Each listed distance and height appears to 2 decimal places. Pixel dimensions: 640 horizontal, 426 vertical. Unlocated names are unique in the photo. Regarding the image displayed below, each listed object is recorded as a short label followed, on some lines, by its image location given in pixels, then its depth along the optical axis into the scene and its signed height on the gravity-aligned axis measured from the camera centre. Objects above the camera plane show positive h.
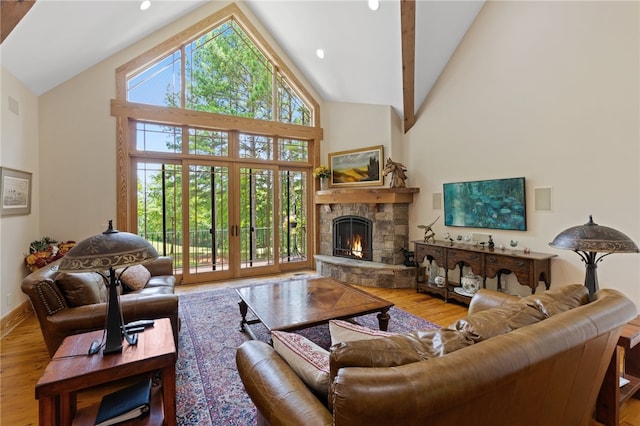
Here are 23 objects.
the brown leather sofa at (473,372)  0.81 -0.53
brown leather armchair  2.10 -0.70
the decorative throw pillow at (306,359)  1.18 -0.67
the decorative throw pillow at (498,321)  1.16 -0.48
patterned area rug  1.99 -1.33
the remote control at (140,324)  1.90 -0.73
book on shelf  1.52 -1.04
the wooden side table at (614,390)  1.73 -1.12
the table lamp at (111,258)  1.46 -0.22
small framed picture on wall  3.18 +0.29
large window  4.82 +1.14
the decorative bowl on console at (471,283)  3.95 -1.01
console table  3.30 -0.69
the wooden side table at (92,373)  1.39 -0.80
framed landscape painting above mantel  5.34 +0.85
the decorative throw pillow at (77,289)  2.23 -0.58
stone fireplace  4.89 -0.49
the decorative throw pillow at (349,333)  1.36 -0.59
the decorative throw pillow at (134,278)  3.02 -0.68
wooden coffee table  2.49 -0.90
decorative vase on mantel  6.06 +0.57
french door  4.94 -0.05
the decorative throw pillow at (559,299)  1.41 -0.48
